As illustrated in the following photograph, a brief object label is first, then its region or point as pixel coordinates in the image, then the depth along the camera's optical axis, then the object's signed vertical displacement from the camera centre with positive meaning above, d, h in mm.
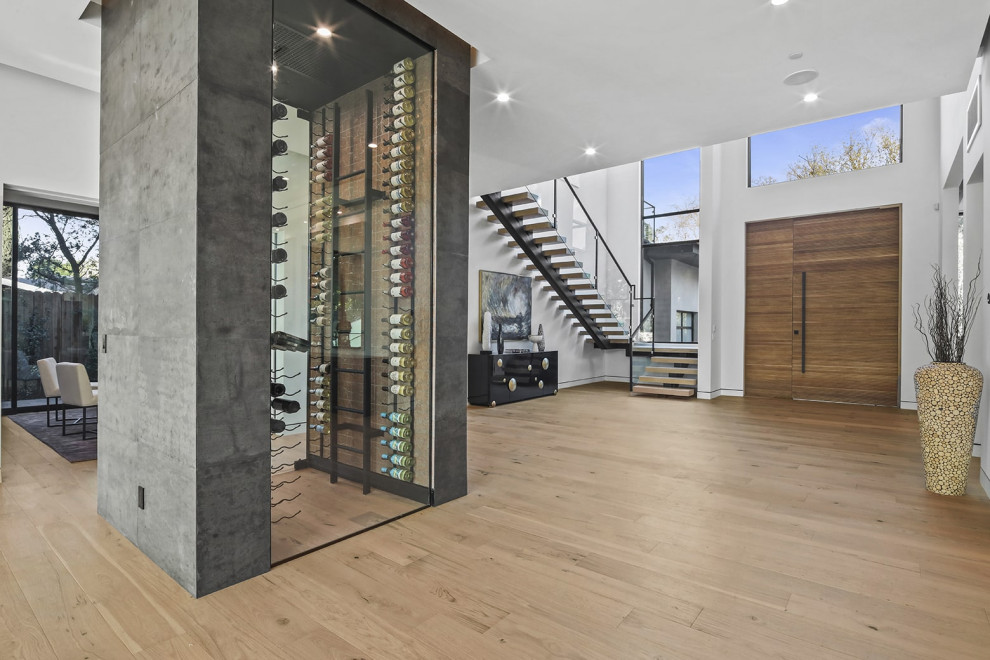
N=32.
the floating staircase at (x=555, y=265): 7730 +1047
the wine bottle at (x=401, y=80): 3102 +1496
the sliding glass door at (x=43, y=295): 6227 +365
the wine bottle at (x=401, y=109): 3113 +1330
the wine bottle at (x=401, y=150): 3129 +1082
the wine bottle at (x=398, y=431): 3172 -639
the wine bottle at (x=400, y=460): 3197 -822
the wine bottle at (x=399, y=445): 3182 -727
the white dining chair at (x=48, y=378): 5500 -576
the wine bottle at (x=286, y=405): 2449 -385
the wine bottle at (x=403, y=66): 3105 +1583
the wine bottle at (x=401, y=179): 3111 +902
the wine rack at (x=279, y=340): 2383 -66
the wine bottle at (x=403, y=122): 3141 +1256
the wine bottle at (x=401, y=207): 3115 +728
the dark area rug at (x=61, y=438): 4410 -1106
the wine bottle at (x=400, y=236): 3111 +556
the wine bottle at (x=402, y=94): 3115 +1419
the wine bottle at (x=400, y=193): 3111 +816
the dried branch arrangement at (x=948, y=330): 3479 +15
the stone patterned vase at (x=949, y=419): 3264 -560
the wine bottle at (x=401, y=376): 3129 -298
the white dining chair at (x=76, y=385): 4980 -593
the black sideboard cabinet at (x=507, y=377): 7086 -702
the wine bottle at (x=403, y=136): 3146 +1175
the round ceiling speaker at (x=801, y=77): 3721 +1859
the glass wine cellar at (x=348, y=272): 2510 +300
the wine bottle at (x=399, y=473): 3201 -904
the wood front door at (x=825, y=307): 7027 +341
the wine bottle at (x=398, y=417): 3158 -553
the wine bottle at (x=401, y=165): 3121 +991
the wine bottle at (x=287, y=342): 2436 -79
